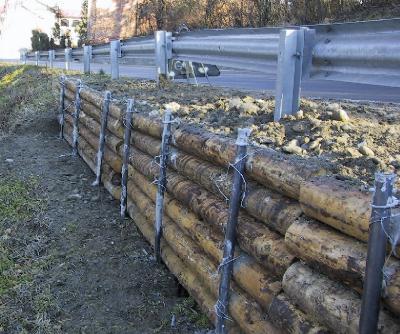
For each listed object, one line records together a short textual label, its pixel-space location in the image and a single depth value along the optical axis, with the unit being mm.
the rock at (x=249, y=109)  4605
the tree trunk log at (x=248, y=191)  2740
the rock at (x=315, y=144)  3401
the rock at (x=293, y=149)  3344
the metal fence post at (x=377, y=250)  1935
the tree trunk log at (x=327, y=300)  2071
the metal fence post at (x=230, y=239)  3074
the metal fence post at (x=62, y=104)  9859
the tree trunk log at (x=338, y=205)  2143
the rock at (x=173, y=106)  5259
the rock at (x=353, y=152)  3139
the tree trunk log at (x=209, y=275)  2824
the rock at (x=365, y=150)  3130
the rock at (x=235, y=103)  4905
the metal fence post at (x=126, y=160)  5402
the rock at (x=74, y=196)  6203
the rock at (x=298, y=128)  3799
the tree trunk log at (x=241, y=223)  2723
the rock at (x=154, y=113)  5039
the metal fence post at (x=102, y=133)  6418
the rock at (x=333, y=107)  4088
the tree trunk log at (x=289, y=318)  2316
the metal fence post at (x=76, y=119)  8406
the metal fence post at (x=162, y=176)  4305
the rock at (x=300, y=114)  4109
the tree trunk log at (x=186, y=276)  3408
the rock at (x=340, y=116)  3951
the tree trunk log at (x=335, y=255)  1975
